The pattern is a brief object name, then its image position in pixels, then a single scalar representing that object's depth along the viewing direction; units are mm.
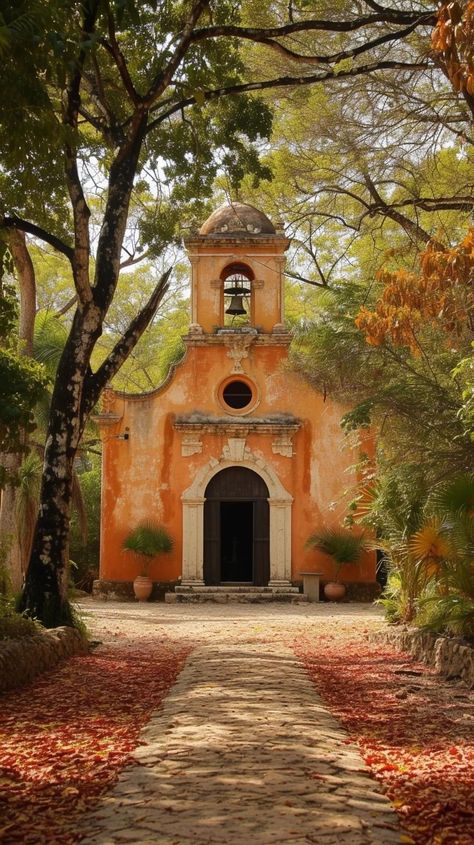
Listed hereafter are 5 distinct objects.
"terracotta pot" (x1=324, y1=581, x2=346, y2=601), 21297
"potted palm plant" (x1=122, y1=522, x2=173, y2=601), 21406
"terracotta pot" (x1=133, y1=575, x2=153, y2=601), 21359
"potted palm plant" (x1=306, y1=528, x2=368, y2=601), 21344
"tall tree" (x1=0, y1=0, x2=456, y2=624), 10727
